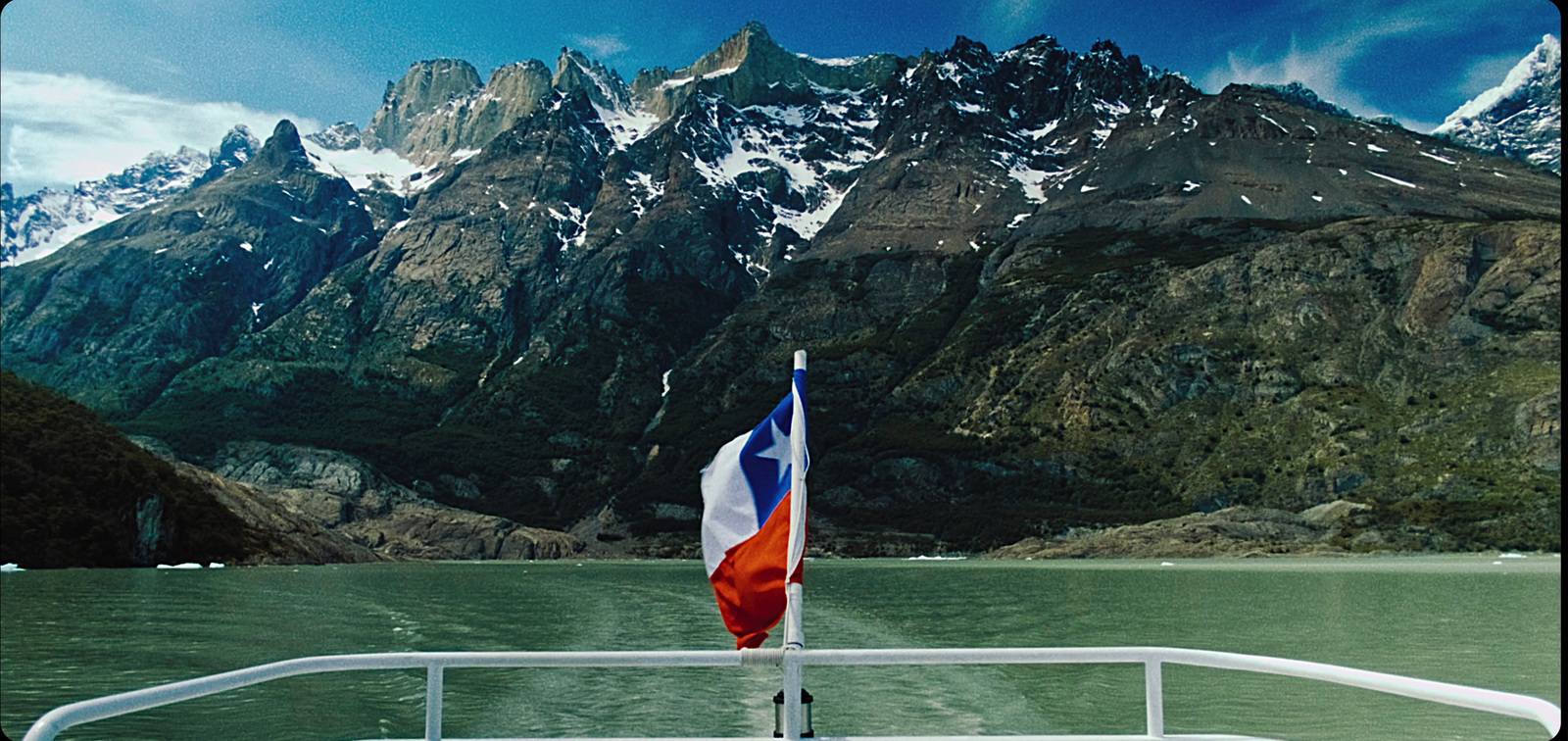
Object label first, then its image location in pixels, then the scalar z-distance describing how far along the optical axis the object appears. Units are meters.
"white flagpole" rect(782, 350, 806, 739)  7.65
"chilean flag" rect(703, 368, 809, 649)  8.99
